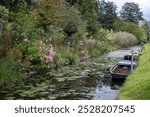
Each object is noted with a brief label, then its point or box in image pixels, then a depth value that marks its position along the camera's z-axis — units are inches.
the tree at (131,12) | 3996.8
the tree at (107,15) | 2780.5
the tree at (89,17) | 1873.5
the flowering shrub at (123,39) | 2522.1
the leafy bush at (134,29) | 3282.5
